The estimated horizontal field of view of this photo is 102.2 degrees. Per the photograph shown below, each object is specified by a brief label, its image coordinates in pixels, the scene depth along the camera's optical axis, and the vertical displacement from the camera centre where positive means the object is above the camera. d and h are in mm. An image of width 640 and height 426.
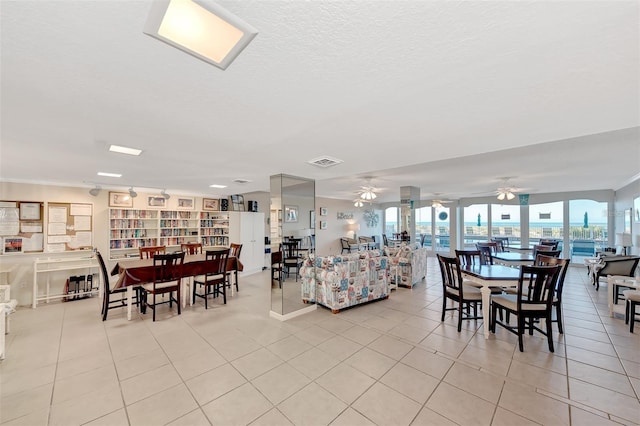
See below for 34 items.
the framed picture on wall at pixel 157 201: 6471 +281
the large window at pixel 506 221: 9625 -284
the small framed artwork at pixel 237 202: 7828 +323
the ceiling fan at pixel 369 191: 6562 +567
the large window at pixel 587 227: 8096 -398
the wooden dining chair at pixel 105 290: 4055 -1252
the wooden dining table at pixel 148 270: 4078 -1034
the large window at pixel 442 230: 10938 -697
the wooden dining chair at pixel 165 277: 4156 -1106
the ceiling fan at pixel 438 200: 9203 +546
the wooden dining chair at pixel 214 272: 4828 -1167
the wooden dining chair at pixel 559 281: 3203 -840
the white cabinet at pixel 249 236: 7371 -696
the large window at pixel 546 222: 8812 -271
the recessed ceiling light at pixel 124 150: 2748 +689
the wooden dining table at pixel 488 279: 3334 -869
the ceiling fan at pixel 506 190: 6412 +598
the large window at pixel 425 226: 11258 -547
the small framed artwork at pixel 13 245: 4774 -617
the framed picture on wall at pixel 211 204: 7500 +246
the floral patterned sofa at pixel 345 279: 4332 -1176
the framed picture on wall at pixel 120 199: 5926 +300
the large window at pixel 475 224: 10328 -414
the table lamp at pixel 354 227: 11341 -622
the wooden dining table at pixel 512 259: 5207 -929
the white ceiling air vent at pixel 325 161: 3230 +679
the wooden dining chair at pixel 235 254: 5682 -978
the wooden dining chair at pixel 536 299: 3006 -1030
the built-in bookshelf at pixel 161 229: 6008 -436
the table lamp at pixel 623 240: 5672 -573
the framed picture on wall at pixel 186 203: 7031 +263
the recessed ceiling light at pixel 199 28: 962 +752
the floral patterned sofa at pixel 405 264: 5840 -1175
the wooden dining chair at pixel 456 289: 3559 -1124
